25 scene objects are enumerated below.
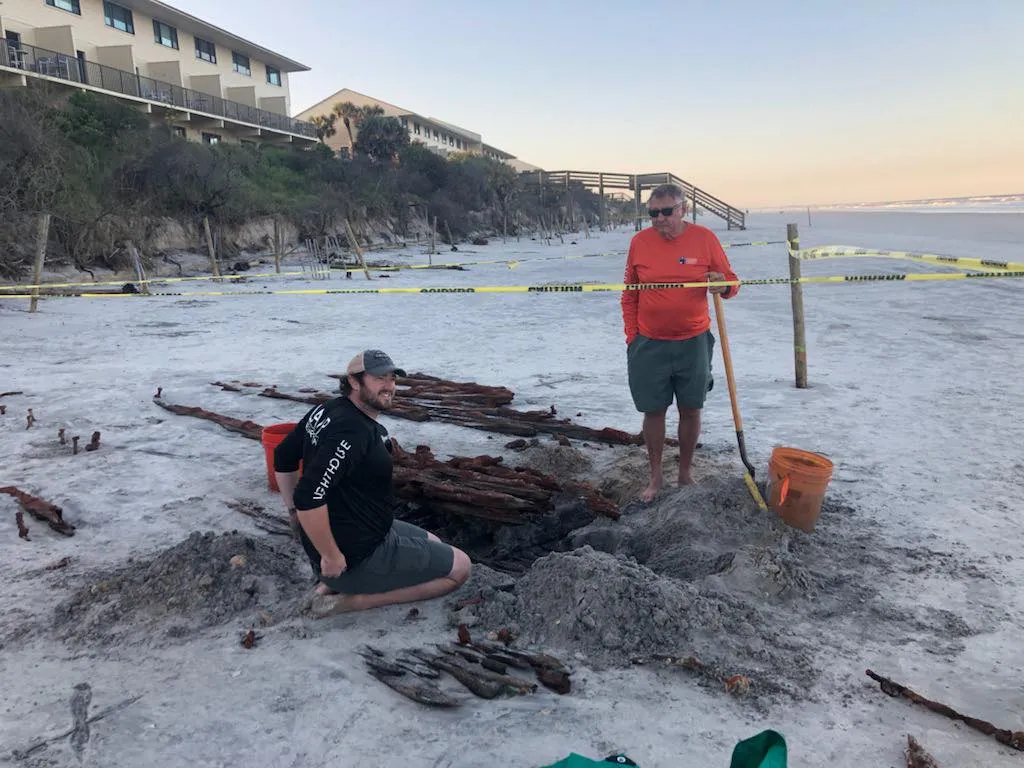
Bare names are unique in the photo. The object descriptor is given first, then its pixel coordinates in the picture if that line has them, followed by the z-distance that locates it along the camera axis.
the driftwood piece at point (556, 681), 2.83
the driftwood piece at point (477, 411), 6.31
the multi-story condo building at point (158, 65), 27.78
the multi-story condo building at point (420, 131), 61.22
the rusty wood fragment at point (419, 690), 2.76
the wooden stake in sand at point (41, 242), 12.52
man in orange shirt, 4.61
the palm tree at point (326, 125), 55.38
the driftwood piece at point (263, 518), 4.54
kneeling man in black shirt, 3.23
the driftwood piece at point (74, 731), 2.53
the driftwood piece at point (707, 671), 2.79
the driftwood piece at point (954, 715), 2.48
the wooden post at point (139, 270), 16.59
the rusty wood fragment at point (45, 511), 4.50
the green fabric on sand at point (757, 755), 1.87
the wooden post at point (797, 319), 7.59
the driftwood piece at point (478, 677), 2.85
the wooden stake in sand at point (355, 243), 20.73
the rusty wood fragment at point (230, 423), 6.41
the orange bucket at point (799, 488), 4.13
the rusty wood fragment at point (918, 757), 2.37
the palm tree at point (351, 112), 54.19
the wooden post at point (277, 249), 22.82
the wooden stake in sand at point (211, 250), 20.36
